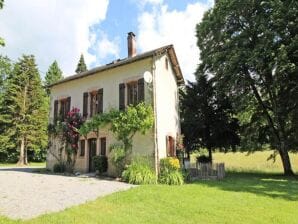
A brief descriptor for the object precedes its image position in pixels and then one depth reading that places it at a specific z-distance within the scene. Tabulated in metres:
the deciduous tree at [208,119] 17.66
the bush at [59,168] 14.41
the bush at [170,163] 11.12
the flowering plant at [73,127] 13.82
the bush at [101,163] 12.28
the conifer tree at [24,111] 25.91
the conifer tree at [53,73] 35.93
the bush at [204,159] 17.87
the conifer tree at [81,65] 39.62
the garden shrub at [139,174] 10.47
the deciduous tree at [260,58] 13.78
